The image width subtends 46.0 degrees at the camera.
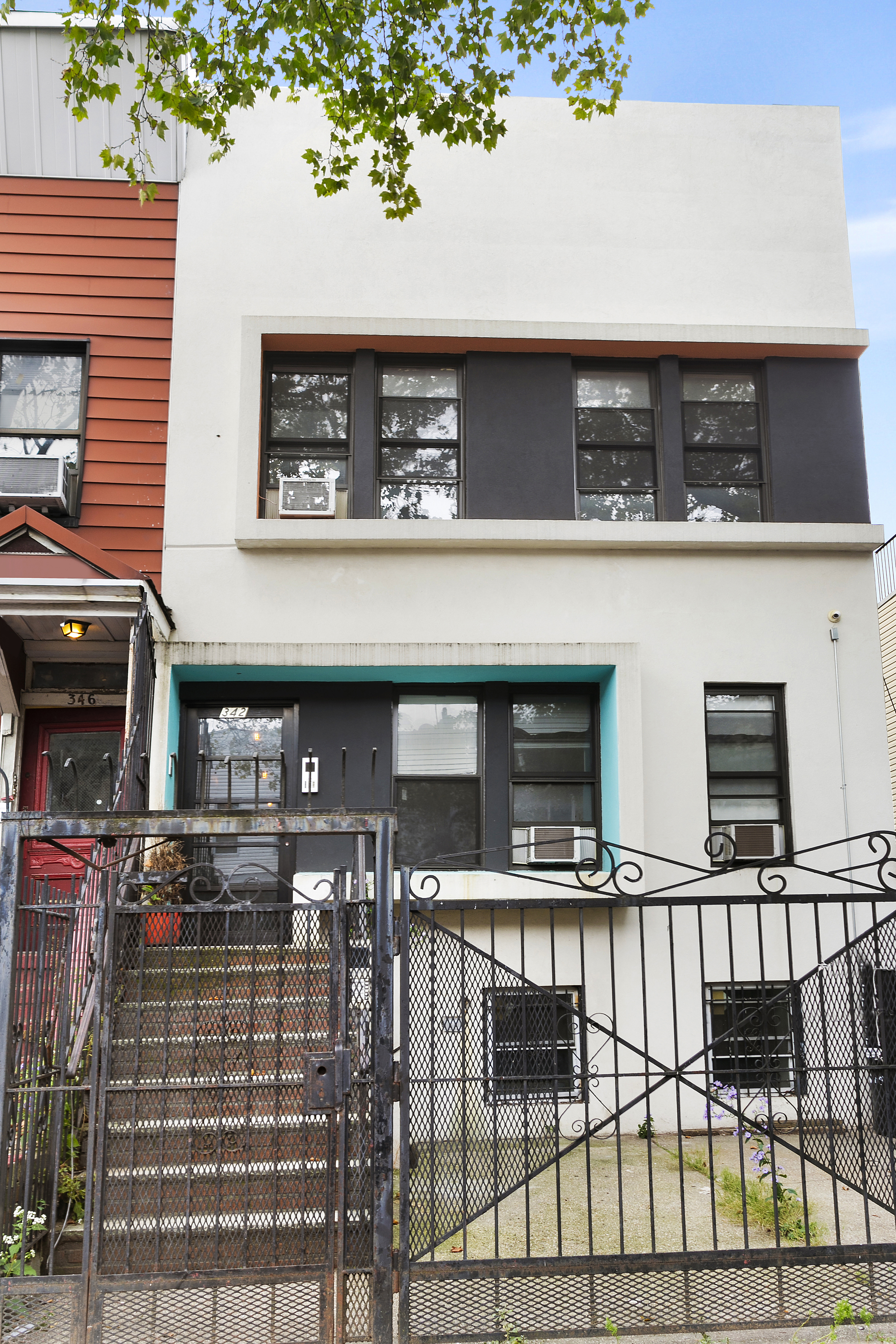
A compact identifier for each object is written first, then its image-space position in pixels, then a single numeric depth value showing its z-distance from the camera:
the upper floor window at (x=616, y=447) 10.86
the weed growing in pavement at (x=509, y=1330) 4.81
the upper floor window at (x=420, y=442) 10.76
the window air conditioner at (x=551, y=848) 9.96
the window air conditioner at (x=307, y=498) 10.19
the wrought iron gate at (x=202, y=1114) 4.76
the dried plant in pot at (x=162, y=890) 8.51
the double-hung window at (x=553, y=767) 10.40
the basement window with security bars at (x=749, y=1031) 9.09
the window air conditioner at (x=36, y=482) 9.83
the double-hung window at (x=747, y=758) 10.34
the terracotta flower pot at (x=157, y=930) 8.59
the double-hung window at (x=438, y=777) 10.37
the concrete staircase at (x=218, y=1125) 5.05
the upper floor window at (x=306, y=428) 10.69
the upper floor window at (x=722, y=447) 10.97
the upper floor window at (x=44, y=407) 10.42
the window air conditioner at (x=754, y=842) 9.96
